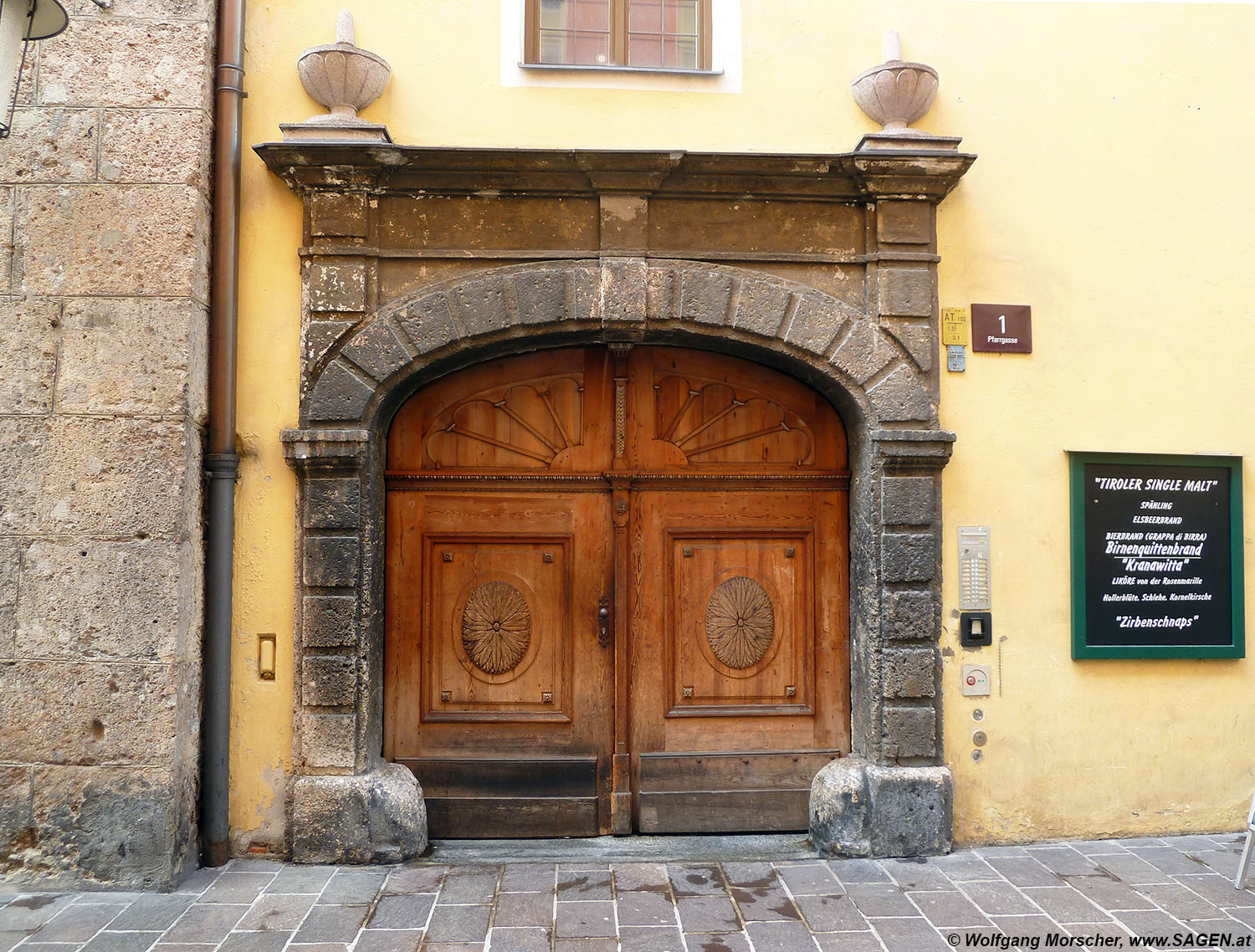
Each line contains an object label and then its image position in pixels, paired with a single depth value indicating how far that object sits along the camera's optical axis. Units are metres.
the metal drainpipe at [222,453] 4.09
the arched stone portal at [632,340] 4.12
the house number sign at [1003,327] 4.38
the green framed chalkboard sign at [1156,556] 4.39
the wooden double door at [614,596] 4.46
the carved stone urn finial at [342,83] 4.13
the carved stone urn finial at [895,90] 4.24
